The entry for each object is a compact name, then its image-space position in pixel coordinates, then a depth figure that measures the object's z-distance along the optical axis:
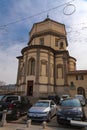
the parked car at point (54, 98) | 14.70
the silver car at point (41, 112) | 6.50
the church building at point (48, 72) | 16.90
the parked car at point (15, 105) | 6.69
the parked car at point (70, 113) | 5.72
